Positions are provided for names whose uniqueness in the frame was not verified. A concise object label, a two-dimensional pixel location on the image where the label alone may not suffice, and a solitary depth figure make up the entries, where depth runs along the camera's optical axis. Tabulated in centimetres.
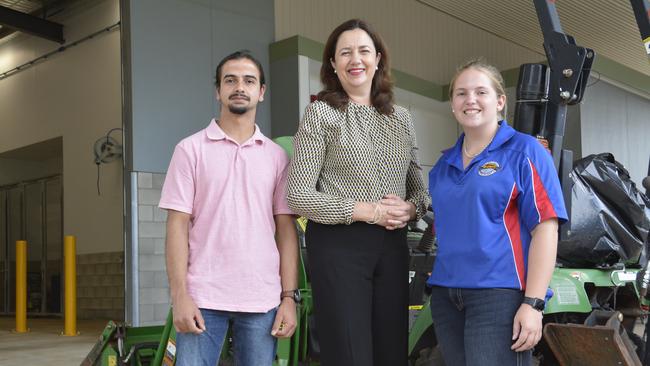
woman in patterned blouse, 225
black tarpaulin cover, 332
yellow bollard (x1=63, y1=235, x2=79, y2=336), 980
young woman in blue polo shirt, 202
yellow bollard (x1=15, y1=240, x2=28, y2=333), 1052
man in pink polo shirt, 234
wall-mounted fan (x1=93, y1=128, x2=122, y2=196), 1109
